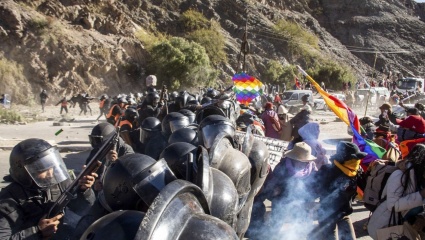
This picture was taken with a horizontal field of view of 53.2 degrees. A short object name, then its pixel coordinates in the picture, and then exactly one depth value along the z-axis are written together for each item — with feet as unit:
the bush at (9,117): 63.48
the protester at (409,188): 11.42
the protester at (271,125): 26.73
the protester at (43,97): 83.41
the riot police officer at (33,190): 9.47
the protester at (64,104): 77.49
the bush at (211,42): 152.89
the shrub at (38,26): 100.73
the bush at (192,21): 165.07
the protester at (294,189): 15.40
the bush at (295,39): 195.72
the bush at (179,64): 115.44
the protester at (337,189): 14.47
